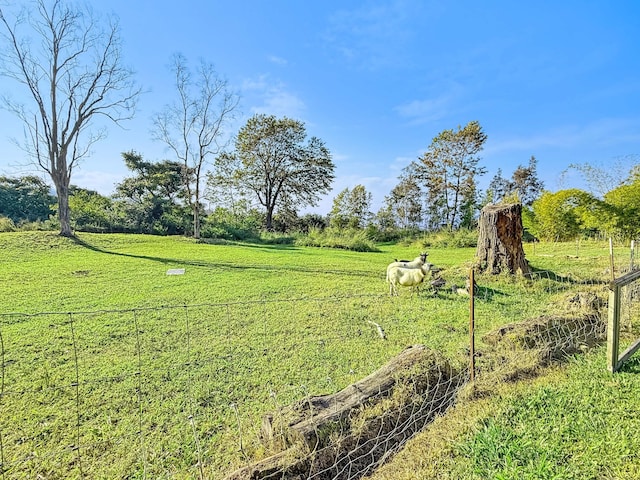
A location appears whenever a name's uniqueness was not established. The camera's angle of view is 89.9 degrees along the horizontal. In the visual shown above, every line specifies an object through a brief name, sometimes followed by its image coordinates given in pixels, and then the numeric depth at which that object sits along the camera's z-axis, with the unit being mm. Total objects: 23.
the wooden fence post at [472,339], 2153
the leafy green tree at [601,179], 11758
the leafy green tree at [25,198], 18688
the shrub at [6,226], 11849
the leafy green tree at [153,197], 15984
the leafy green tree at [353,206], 21484
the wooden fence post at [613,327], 2223
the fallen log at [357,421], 1529
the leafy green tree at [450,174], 18656
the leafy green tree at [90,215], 14258
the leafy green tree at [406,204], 21250
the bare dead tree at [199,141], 13766
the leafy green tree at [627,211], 9211
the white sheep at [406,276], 4828
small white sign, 6652
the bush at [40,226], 12555
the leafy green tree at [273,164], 20000
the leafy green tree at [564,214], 10117
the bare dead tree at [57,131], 11008
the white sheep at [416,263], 4961
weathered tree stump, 5367
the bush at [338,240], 13383
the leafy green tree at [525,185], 22969
